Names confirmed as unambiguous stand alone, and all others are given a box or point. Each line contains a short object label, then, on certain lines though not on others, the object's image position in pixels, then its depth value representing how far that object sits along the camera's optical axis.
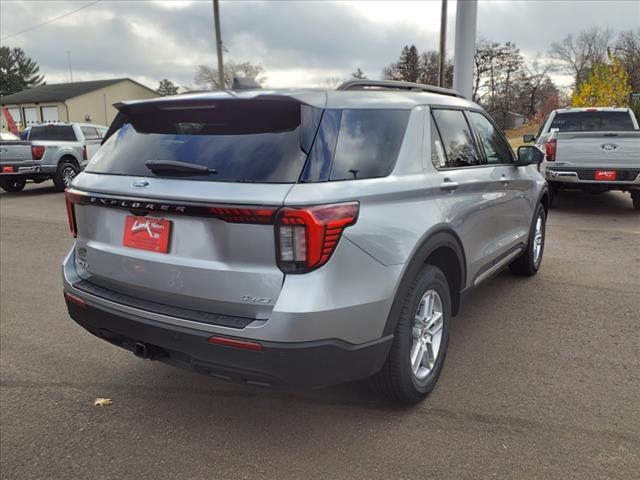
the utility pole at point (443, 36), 23.33
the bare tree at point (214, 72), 56.47
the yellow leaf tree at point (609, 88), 23.31
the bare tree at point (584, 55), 39.46
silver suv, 2.27
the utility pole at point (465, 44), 10.58
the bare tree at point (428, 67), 56.56
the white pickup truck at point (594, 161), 8.62
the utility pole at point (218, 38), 25.22
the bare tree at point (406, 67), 62.16
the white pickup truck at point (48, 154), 13.23
